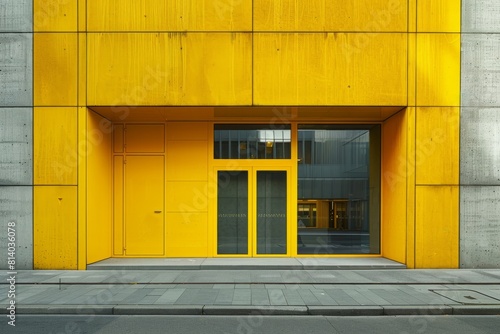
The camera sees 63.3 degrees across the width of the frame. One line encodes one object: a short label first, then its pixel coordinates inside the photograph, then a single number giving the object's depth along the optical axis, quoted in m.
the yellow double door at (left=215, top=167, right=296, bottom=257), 11.83
